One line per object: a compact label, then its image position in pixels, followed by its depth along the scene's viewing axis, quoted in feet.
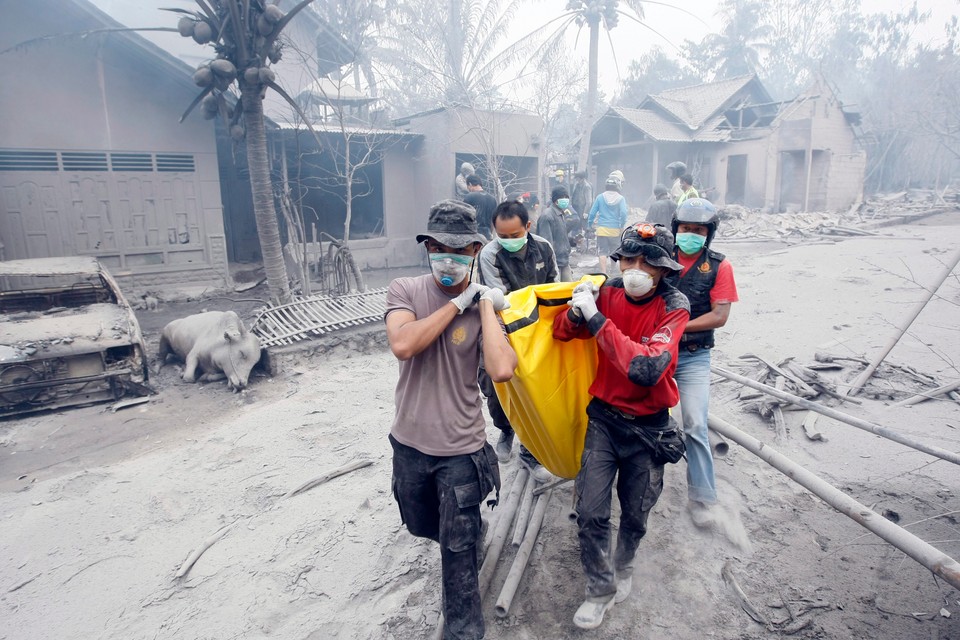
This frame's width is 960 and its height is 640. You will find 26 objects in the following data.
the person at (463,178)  33.55
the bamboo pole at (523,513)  10.40
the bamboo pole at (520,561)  8.93
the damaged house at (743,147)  71.92
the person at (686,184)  29.04
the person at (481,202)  23.62
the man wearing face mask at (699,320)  10.80
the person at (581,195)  42.45
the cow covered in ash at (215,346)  21.77
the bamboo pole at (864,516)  7.02
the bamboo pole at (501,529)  9.68
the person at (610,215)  31.27
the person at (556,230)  22.95
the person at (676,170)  30.01
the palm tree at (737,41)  120.78
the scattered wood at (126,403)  20.27
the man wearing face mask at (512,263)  12.70
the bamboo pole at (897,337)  12.75
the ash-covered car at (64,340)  18.58
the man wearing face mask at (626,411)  8.65
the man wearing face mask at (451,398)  8.17
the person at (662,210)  29.91
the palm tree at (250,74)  24.98
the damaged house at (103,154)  31.35
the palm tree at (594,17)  63.82
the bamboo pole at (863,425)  10.18
